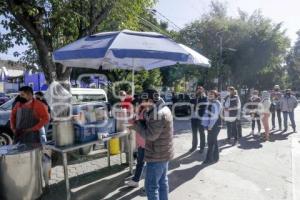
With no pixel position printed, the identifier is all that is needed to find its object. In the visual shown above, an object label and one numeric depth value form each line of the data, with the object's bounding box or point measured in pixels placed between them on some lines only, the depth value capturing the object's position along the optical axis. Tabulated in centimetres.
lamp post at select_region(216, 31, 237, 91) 1796
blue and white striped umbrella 363
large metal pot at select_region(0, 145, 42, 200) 326
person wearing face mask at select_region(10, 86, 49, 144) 395
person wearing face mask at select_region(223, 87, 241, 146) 723
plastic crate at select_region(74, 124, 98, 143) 371
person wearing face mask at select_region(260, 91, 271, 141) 795
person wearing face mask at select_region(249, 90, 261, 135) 838
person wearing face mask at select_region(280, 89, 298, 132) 919
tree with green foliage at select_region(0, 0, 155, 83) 556
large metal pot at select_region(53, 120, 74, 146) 355
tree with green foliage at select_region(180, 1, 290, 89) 1801
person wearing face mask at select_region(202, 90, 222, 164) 552
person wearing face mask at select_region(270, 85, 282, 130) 966
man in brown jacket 291
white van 747
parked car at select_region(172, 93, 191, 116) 1450
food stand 345
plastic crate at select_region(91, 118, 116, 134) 397
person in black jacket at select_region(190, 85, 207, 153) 603
